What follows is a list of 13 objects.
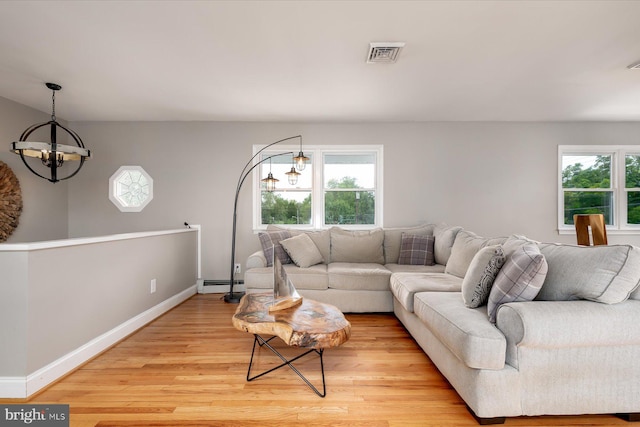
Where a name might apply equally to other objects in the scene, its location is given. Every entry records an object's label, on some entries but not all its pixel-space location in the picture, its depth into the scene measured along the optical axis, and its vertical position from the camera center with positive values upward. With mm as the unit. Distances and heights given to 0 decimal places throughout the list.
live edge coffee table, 1774 -681
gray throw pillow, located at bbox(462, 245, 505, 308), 1918 -385
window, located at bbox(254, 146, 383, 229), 4562 +305
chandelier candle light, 2932 +578
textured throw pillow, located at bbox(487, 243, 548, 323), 1700 -358
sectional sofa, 1558 -609
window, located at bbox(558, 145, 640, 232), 4480 +435
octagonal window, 4480 +320
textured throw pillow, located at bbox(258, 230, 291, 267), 3695 -377
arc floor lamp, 3885 +447
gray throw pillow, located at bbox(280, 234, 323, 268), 3605 -452
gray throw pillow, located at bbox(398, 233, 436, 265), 3768 -455
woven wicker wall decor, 3412 +95
